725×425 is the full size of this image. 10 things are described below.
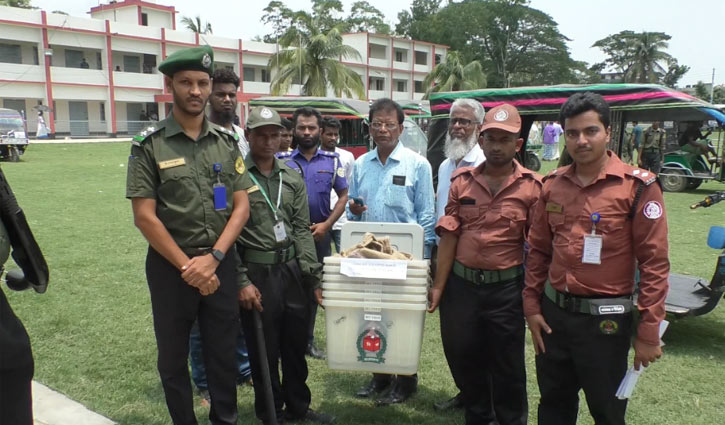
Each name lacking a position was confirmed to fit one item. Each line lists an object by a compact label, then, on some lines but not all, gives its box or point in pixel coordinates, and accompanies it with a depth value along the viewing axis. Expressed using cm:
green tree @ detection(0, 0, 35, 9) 4046
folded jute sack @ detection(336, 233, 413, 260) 285
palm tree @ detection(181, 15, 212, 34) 4038
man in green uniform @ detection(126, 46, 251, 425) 253
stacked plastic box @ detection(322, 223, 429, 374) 275
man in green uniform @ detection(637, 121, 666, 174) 1412
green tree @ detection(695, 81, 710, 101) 5134
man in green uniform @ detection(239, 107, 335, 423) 310
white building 3138
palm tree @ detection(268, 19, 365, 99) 2944
